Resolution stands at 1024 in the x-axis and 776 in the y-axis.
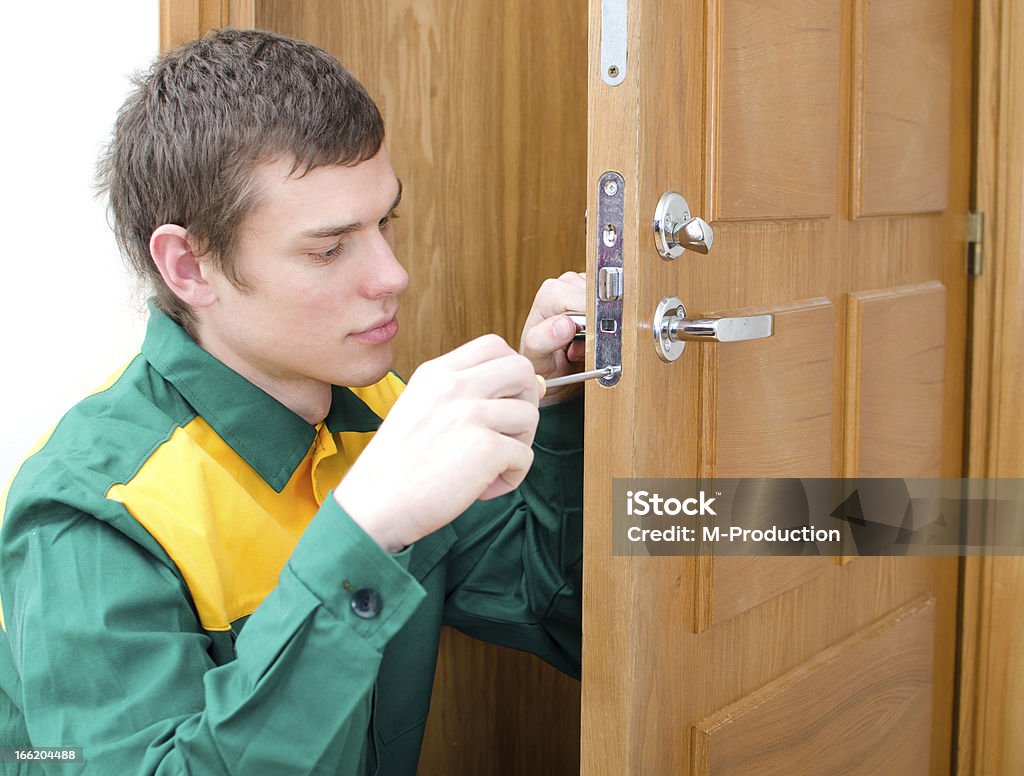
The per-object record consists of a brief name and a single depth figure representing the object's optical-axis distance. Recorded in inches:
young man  33.2
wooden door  39.4
